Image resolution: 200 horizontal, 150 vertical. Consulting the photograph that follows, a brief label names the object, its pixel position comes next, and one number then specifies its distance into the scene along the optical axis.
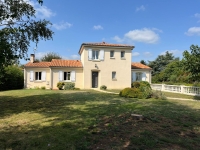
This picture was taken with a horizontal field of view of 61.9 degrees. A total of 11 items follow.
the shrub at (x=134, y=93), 13.27
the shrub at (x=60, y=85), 22.94
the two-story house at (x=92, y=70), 23.80
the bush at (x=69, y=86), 22.75
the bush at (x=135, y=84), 23.49
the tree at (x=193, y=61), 12.48
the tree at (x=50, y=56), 44.62
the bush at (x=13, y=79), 23.16
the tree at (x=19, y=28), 7.32
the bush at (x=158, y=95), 12.78
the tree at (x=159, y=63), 47.97
